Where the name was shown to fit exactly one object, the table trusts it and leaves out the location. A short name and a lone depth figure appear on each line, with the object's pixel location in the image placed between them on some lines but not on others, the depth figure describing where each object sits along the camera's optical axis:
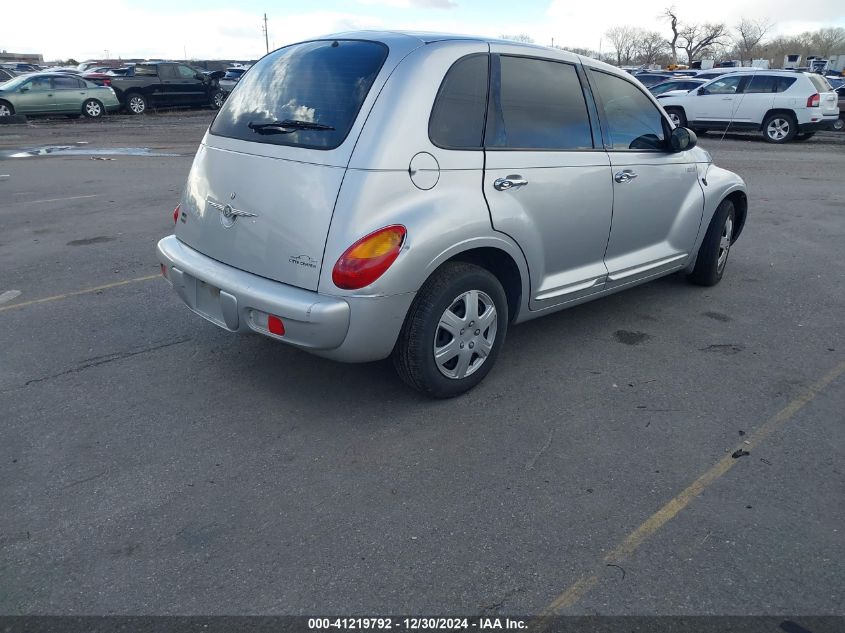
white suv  18.22
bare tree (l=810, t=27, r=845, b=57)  106.31
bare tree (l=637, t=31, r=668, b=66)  99.50
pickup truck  25.16
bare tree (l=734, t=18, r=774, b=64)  96.81
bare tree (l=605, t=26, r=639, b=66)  103.21
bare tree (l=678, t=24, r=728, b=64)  91.75
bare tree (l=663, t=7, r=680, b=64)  91.41
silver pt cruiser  3.41
